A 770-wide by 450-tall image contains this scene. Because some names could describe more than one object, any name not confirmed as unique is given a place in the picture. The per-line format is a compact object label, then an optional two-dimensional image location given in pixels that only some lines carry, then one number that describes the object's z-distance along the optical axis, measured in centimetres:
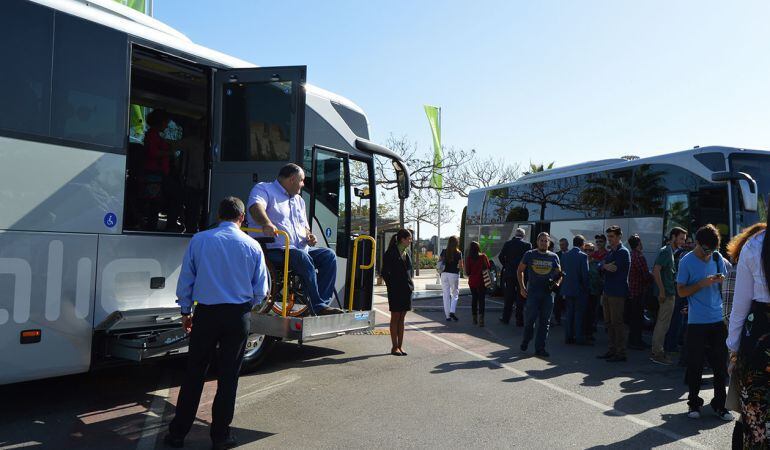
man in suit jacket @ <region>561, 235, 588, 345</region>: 1070
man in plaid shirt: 1030
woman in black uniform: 925
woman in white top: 333
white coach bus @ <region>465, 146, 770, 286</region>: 1140
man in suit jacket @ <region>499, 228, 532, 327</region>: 1297
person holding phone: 614
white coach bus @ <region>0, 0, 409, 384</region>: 521
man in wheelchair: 621
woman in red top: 1280
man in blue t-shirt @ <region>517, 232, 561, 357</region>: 948
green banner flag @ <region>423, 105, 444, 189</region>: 2552
